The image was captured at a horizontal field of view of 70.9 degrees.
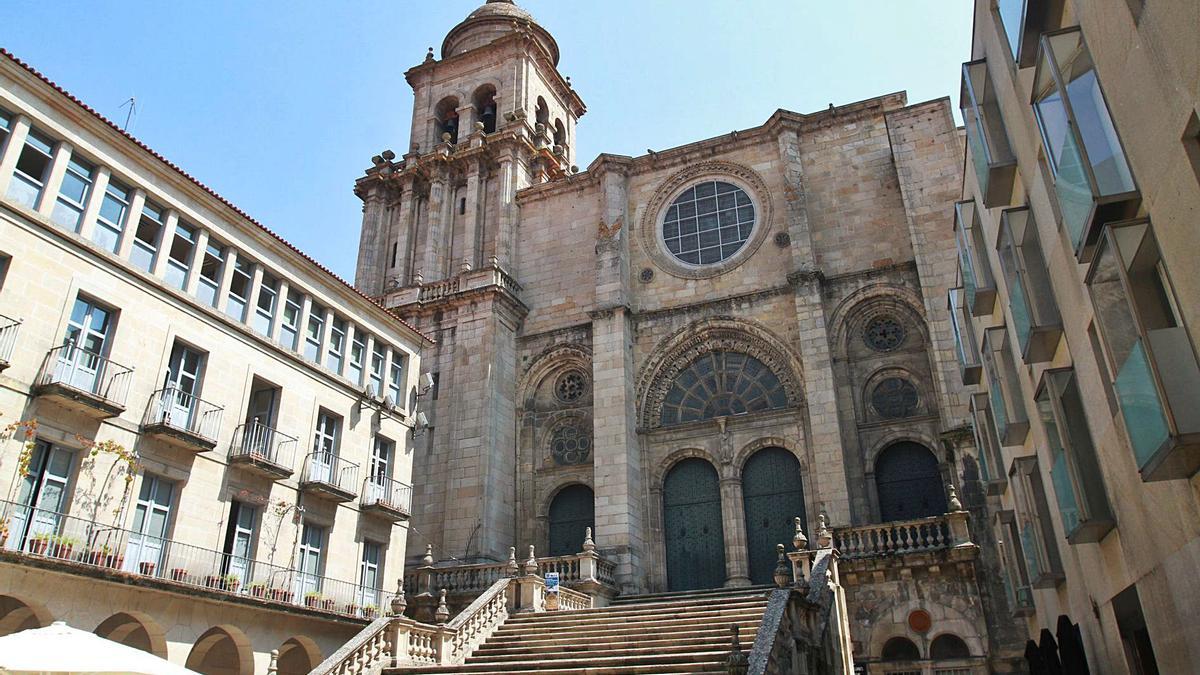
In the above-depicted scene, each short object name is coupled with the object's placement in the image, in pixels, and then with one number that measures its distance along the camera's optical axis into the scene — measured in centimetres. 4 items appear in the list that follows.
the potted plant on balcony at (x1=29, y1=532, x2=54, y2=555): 1300
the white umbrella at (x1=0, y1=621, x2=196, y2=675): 899
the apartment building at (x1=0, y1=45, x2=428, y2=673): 1366
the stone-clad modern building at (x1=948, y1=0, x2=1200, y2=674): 630
